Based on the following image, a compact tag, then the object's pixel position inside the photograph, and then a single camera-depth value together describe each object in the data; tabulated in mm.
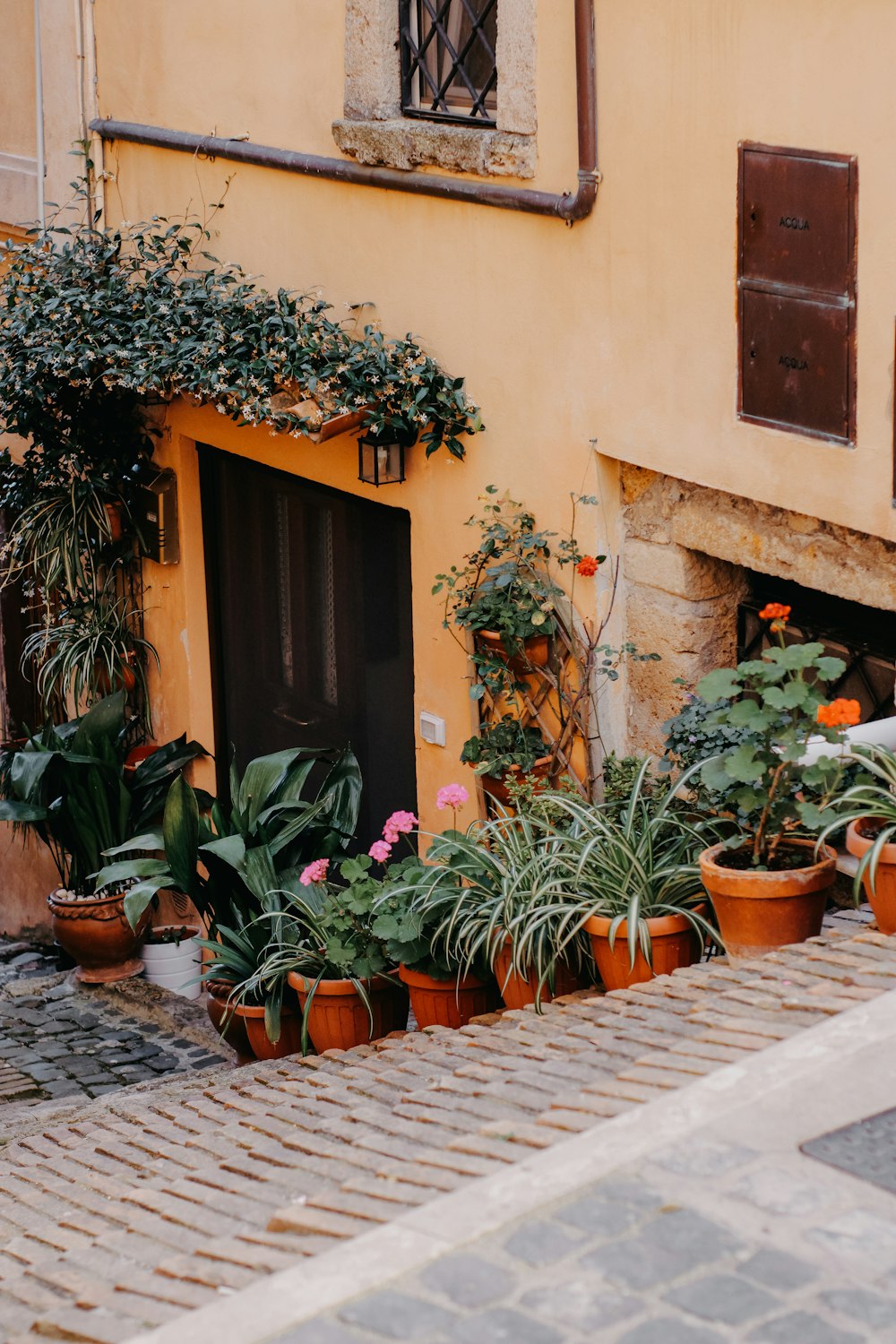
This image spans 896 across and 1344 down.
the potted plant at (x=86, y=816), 7816
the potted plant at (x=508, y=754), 6105
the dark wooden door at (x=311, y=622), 7285
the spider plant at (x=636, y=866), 4785
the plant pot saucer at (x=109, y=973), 7887
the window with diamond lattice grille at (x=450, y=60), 6094
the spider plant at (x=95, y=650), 8438
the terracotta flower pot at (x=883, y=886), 4165
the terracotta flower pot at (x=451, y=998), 5402
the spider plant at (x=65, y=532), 8234
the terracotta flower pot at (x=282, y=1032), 6070
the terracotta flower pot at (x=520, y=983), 5020
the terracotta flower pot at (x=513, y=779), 6082
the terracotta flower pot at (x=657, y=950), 4727
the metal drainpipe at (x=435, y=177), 5461
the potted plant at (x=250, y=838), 6547
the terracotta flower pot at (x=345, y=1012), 5707
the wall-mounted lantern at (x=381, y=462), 6594
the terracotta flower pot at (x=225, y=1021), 6332
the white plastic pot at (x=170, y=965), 7926
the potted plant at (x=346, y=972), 5672
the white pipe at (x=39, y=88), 8258
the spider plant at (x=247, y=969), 5938
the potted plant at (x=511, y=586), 5953
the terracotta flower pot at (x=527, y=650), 6074
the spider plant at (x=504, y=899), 4883
